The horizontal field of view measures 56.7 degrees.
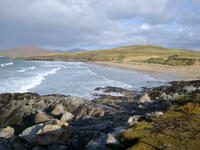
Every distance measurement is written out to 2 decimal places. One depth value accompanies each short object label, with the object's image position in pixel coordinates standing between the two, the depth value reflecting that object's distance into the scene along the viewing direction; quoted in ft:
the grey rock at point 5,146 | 26.63
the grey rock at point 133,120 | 27.22
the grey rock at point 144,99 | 56.76
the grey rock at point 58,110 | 41.69
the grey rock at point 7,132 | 31.53
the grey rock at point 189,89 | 69.15
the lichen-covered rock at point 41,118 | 36.86
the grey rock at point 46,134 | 26.58
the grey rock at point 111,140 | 22.09
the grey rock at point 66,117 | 39.76
